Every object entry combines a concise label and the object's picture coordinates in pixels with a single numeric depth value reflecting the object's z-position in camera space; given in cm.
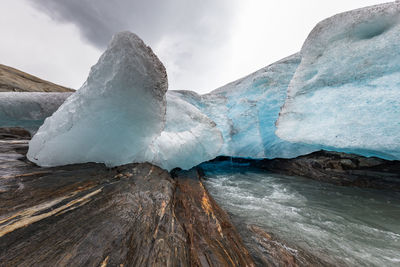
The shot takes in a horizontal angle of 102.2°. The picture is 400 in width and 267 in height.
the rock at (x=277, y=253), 152
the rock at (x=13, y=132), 445
